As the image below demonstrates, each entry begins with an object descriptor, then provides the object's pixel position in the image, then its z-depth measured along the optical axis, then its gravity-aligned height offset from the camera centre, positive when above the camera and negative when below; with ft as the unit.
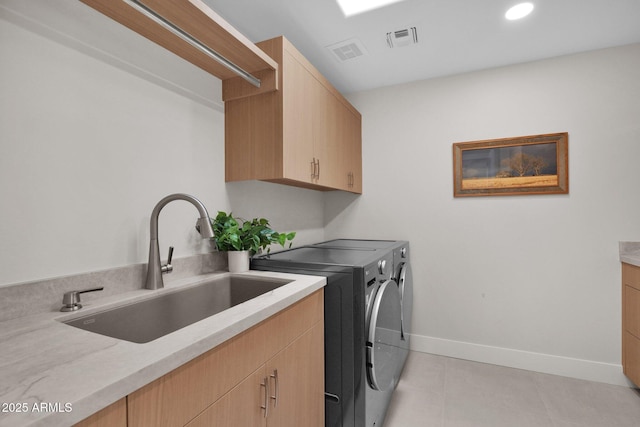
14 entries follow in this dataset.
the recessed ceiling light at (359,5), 5.54 +4.00
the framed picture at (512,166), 7.58 +1.30
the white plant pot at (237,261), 5.32 -0.79
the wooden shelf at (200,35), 3.76 +2.69
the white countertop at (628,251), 6.72 -0.90
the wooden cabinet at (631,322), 6.41 -2.47
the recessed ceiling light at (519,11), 5.68 +4.00
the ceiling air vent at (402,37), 6.45 +4.01
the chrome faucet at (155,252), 4.10 -0.47
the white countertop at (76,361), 1.58 -0.99
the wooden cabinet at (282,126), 5.38 +1.76
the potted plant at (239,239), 5.23 -0.39
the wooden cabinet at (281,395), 2.75 -1.97
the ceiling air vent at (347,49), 6.85 +4.01
